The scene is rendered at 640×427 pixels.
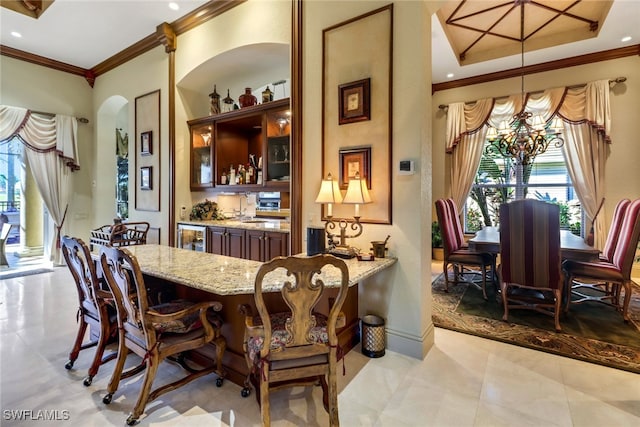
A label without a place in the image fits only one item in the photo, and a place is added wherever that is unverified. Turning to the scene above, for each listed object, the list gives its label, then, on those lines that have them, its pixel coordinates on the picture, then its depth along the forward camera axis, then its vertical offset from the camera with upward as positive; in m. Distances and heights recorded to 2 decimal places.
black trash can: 2.55 -1.07
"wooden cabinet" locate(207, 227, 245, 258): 3.85 -0.39
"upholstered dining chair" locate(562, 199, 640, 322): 3.11 -0.62
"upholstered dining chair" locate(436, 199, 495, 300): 4.04 -0.59
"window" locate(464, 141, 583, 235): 5.32 +0.41
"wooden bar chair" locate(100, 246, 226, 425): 1.72 -0.73
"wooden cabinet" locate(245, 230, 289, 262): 3.43 -0.39
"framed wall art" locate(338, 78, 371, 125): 2.74 +0.99
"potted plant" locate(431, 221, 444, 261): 6.10 -0.69
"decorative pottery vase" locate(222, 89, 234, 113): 4.40 +1.57
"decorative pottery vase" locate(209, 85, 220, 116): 4.45 +1.55
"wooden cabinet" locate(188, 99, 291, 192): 3.79 +0.90
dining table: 3.14 -0.41
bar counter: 1.80 -0.43
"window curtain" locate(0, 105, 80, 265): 5.11 +1.10
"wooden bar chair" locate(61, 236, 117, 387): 2.09 -0.65
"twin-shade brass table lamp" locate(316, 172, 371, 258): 2.66 -0.03
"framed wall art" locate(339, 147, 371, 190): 2.77 +0.42
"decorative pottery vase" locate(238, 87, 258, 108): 4.09 +1.48
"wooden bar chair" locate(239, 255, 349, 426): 1.52 -0.69
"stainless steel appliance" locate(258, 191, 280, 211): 4.40 +0.14
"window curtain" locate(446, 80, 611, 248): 4.76 +1.38
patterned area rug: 2.57 -1.18
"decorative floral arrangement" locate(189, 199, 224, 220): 4.67 +0.00
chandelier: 4.21 +0.99
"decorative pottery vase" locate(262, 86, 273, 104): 3.93 +1.47
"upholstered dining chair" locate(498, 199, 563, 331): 2.96 -0.42
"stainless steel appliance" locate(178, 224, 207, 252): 4.29 -0.38
